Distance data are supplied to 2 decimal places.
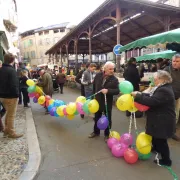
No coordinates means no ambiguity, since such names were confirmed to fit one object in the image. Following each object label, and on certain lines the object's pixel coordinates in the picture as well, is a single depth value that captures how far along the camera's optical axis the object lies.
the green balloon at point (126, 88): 3.14
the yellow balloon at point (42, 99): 5.93
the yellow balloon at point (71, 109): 4.56
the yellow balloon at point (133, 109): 3.19
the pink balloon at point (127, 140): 3.56
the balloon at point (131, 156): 3.23
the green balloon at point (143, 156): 3.31
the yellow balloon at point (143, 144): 3.13
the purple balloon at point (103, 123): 3.93
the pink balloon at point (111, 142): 3.69
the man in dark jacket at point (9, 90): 4.15
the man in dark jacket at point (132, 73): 6.04
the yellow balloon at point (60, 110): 4.90
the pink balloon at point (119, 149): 3.46
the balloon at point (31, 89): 6.18
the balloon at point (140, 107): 2.99
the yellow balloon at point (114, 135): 3.87
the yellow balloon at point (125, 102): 3.09
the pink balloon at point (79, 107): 4.44
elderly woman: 2.80
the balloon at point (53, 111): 5.30
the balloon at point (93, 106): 3.99
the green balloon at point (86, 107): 4.15
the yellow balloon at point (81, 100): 4.55
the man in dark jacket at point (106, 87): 3.88
